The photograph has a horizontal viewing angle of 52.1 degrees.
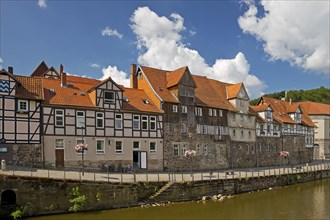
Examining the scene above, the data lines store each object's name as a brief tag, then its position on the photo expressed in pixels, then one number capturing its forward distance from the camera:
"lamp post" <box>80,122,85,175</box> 29.66
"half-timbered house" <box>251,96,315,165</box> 49.40
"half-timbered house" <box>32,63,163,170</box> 28.62
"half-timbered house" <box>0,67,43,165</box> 26.22
